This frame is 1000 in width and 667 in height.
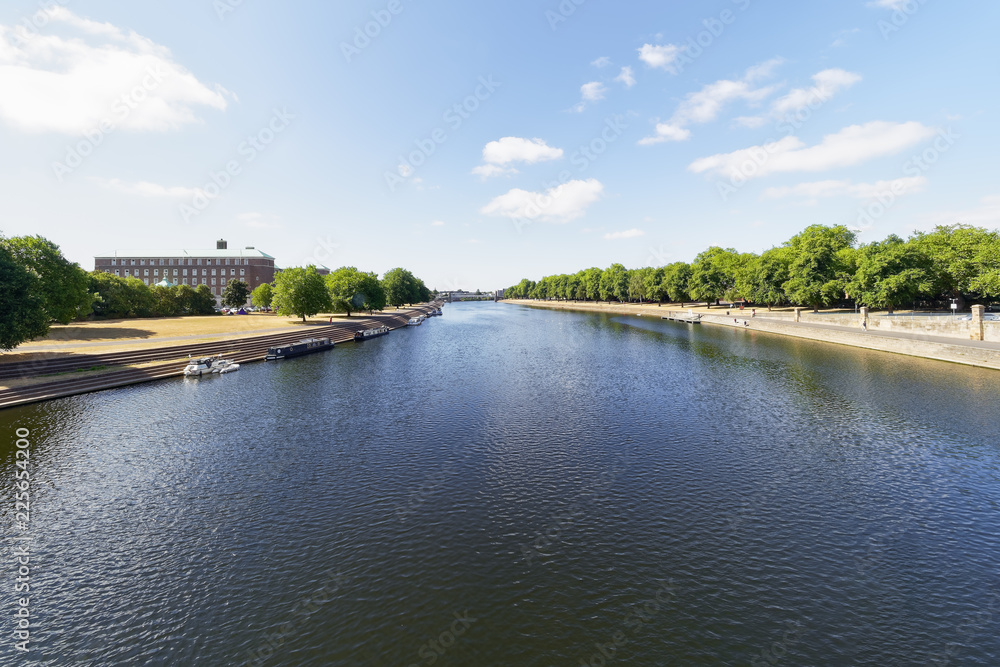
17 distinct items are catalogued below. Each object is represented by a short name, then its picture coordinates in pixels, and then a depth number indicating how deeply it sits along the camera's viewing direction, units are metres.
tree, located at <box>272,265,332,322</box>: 91.31
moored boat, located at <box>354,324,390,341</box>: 89.49
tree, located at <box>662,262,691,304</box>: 148.00
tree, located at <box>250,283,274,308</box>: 132.38
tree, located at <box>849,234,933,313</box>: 73.50
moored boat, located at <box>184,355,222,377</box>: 47.66
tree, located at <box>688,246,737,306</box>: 132.75
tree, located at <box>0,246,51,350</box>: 37.38
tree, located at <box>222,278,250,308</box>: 137.38
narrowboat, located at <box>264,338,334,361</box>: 61.59
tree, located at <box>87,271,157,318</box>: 92.38
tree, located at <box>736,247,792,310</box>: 105.00
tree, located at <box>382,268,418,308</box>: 169.50
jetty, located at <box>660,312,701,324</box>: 115.31
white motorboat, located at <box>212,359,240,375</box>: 50.78
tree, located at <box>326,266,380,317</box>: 111.06
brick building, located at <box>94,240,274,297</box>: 189.88
